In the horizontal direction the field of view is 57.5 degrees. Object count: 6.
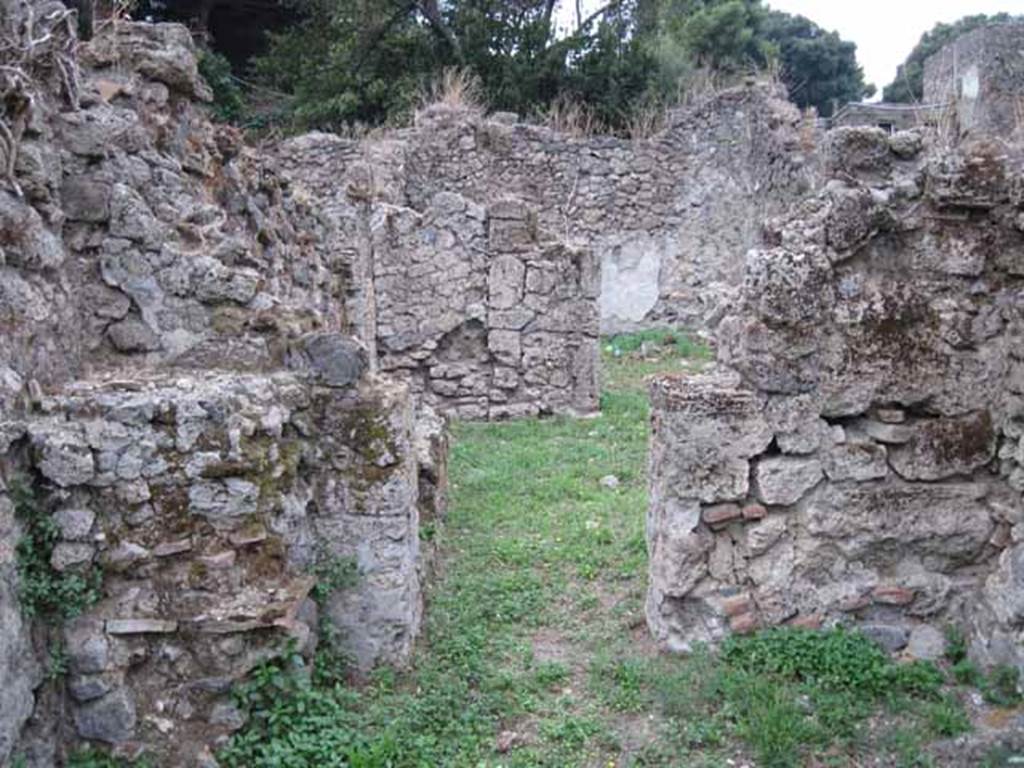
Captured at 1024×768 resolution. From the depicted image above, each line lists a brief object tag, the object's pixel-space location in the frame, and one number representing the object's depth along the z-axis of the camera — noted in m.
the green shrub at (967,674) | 3.97
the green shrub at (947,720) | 3.64
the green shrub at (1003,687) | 3.79
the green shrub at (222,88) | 16.89
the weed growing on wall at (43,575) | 3.21
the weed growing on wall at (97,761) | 3.31
